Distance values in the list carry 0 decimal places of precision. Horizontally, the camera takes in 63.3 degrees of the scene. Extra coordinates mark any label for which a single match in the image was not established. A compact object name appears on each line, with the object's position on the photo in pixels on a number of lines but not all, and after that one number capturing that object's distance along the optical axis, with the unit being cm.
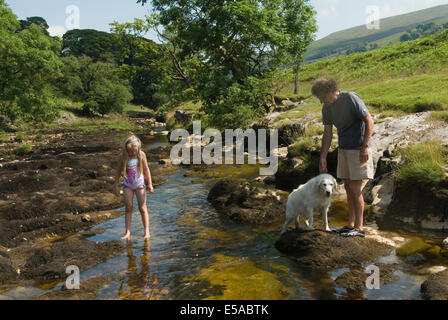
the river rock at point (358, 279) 600
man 704
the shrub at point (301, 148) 1413
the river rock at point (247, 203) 1033
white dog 737
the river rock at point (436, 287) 532
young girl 863
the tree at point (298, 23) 2700
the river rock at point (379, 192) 1001
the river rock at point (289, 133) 1844
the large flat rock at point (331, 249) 698
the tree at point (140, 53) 3447
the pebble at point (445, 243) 723
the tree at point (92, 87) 6419
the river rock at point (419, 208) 847
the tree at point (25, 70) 3578
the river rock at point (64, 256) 713
